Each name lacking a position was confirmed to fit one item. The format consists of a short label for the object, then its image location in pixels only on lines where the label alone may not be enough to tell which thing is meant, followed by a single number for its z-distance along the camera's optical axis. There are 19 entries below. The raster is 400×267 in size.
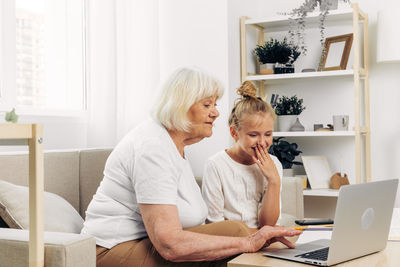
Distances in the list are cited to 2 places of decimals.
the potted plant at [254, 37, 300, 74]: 3.48
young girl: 1.74
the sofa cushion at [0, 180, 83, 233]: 1.60
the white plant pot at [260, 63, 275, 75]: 3.48
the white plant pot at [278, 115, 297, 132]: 3.45
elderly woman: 1.44
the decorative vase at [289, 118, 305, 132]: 3.42
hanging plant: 3.37
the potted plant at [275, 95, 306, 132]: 3.45
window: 2.55
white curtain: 2.99
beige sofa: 1.31
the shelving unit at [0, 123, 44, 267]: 1.28
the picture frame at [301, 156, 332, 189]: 3.37
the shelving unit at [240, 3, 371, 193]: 3.23
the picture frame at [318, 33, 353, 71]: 3.37
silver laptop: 1.18
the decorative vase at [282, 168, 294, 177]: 3.38
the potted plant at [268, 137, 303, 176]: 3.38
